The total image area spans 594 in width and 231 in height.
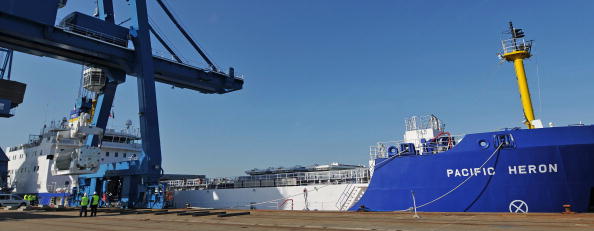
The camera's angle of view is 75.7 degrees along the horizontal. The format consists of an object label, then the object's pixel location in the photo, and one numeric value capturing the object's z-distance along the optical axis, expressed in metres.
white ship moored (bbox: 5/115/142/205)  28.92
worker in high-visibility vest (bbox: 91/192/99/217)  16.09
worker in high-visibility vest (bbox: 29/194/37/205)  28.19
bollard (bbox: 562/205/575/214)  10.70
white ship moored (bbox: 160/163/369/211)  17.84
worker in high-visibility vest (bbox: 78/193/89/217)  15.57
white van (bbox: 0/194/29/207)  25.22
